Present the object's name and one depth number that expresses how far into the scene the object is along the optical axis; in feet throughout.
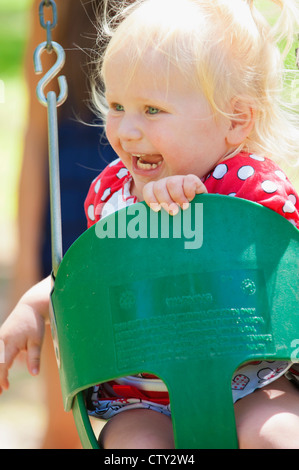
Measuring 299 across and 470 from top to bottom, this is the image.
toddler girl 5.93
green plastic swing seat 5.53
